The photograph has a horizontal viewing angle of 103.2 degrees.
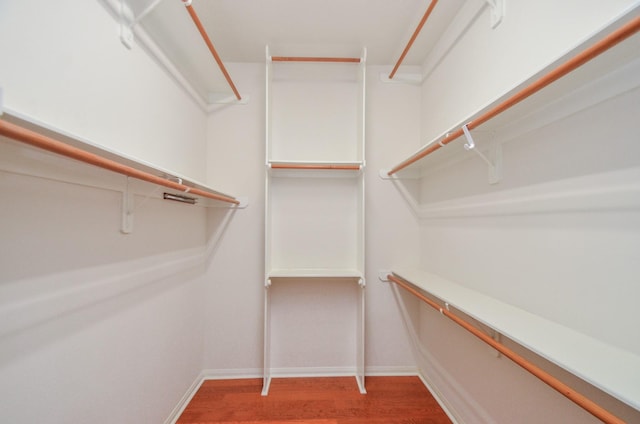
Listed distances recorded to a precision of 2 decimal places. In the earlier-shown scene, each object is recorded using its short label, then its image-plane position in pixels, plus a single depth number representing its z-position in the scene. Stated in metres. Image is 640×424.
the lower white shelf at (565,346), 0.57
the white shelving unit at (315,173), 2.00
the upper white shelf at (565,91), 0.62
